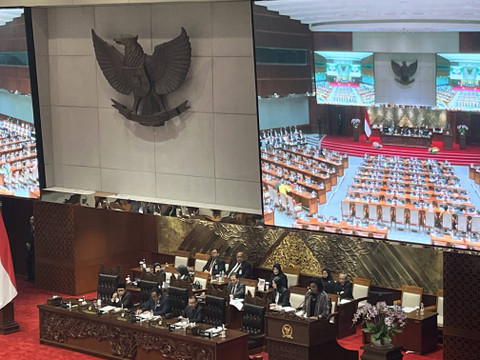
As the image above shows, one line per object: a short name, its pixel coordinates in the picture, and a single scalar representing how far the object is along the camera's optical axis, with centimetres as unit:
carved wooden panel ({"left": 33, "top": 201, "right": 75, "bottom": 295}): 1780
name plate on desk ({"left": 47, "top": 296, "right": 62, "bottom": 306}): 1456
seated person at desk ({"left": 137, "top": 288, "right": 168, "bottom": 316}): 1423
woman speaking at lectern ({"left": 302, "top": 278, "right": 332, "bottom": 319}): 1302
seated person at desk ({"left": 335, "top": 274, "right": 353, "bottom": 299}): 1535
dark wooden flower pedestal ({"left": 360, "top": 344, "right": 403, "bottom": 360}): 1155
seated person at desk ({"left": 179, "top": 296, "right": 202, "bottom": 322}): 1353
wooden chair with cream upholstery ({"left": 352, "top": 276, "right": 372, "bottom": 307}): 1570
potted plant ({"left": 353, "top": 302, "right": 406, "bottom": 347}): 1165
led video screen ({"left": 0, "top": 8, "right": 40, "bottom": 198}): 1495
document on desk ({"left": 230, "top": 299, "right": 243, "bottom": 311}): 1479
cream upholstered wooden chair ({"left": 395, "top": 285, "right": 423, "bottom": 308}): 1505
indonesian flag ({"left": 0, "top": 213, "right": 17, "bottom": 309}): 1422
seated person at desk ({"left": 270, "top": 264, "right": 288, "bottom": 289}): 1538
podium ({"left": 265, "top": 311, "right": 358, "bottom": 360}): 1169
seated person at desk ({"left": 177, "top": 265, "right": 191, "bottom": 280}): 1675
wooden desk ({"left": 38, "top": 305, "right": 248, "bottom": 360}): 1240
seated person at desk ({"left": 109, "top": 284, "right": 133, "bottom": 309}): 1453
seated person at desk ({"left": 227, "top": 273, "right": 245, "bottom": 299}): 1526
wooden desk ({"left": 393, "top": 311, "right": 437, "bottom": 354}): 1395
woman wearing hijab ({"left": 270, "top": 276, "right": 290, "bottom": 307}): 1480
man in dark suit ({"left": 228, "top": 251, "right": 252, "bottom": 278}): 1686
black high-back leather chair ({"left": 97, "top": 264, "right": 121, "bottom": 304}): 1539
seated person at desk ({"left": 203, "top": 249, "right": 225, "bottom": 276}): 1706
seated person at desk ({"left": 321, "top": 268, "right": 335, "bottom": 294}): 1555
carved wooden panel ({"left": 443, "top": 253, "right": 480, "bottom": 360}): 1254
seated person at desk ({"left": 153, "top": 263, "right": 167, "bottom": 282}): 1659
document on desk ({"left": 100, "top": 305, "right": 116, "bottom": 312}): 1406
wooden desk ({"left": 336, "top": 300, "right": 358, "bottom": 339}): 1492
